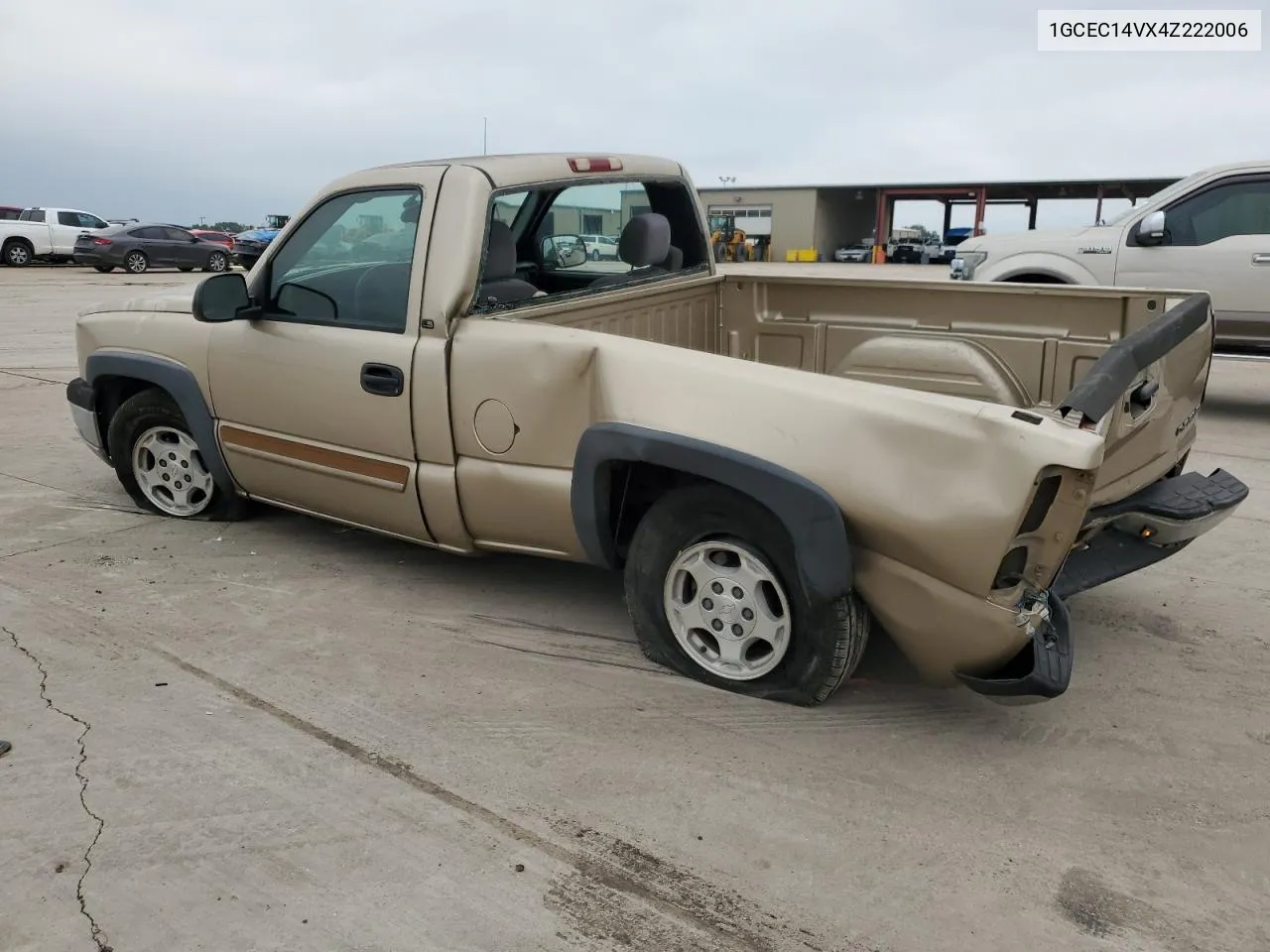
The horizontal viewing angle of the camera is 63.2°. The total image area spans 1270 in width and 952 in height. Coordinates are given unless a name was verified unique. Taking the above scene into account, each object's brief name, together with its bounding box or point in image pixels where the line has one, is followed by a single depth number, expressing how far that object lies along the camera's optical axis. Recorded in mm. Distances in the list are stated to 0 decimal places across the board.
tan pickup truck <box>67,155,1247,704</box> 2859
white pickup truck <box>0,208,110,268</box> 27047
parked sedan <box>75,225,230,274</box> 25516
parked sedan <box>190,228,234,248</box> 29852
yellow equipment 43953
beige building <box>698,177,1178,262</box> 46719
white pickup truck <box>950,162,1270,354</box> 8109
